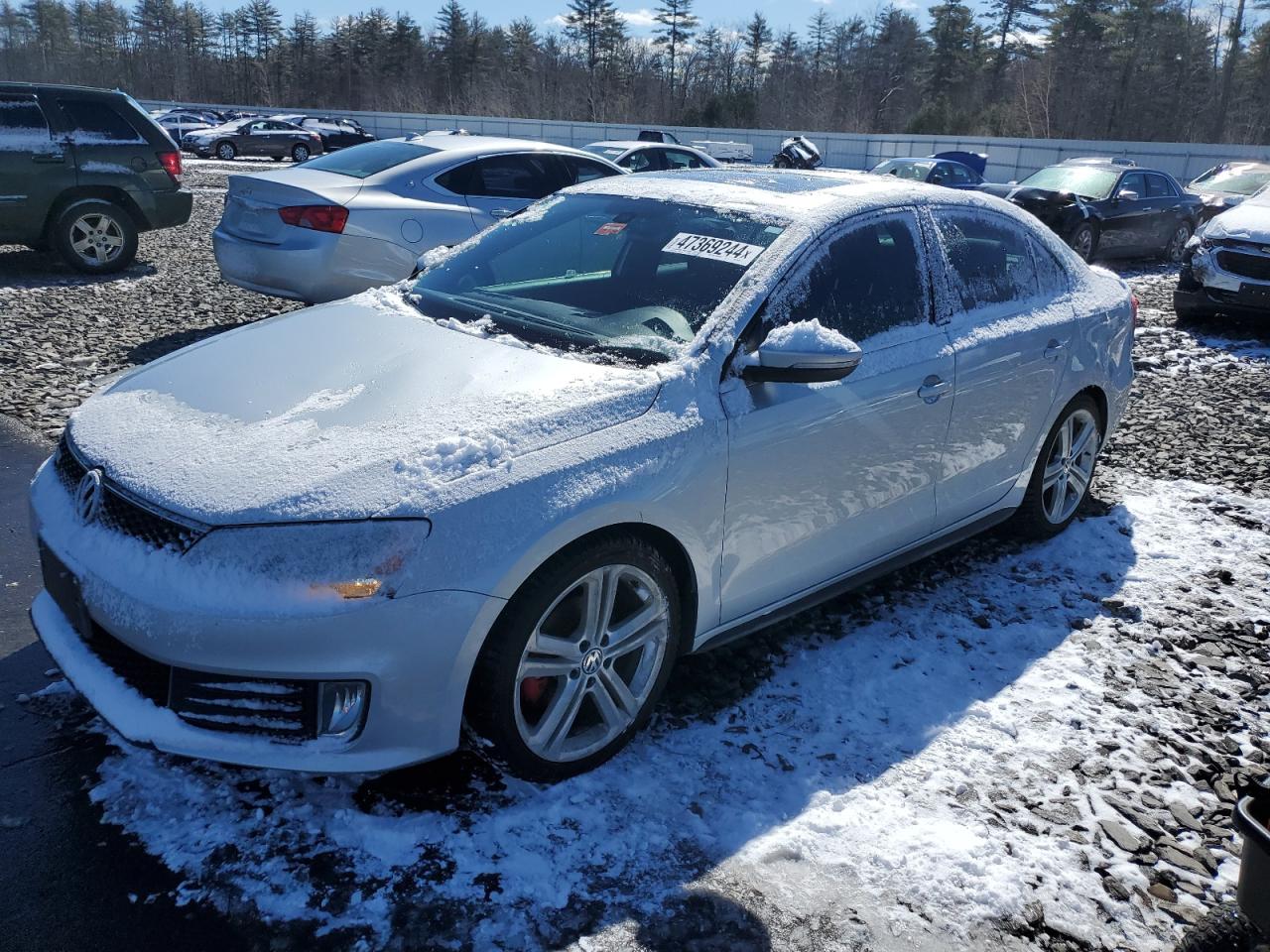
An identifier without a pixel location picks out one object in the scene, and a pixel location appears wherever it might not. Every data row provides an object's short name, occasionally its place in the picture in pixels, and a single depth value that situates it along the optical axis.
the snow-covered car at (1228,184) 16.47
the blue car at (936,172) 17.86
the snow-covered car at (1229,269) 9.33
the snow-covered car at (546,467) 2.37
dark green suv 9.27
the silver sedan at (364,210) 7.15
